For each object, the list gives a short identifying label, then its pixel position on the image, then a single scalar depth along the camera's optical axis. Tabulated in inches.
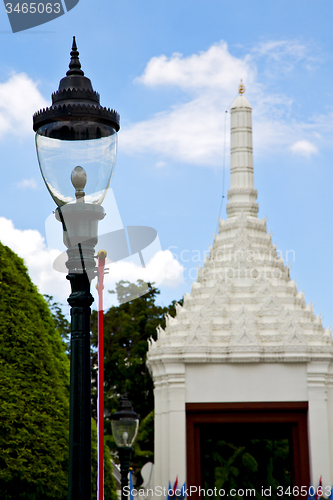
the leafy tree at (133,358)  1121.4
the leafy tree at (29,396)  382.3
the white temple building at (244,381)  754.8
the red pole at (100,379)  176.1
